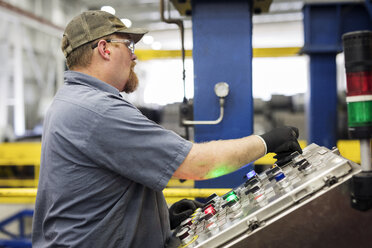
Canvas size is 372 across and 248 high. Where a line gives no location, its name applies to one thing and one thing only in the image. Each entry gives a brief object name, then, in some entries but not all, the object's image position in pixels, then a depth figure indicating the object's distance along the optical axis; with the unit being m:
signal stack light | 0.91
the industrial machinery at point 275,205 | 0.92
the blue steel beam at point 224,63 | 2.30
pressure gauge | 2.27
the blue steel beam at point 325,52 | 3.53
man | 1.09
